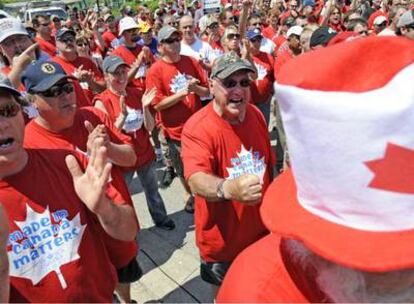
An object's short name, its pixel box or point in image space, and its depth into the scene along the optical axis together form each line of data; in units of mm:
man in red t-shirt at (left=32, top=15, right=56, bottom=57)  6720
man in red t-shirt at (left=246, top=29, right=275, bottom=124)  5238
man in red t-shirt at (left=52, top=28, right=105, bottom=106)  4748
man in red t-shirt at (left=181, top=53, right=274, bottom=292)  2568
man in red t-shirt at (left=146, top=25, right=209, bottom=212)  4523
